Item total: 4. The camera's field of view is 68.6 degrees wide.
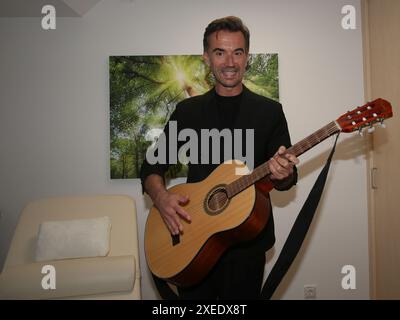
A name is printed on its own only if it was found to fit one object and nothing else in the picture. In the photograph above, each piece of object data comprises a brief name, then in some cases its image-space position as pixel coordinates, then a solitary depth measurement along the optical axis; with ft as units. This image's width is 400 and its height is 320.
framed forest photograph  7.45
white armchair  5.14
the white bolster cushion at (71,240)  5.75
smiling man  4.58
